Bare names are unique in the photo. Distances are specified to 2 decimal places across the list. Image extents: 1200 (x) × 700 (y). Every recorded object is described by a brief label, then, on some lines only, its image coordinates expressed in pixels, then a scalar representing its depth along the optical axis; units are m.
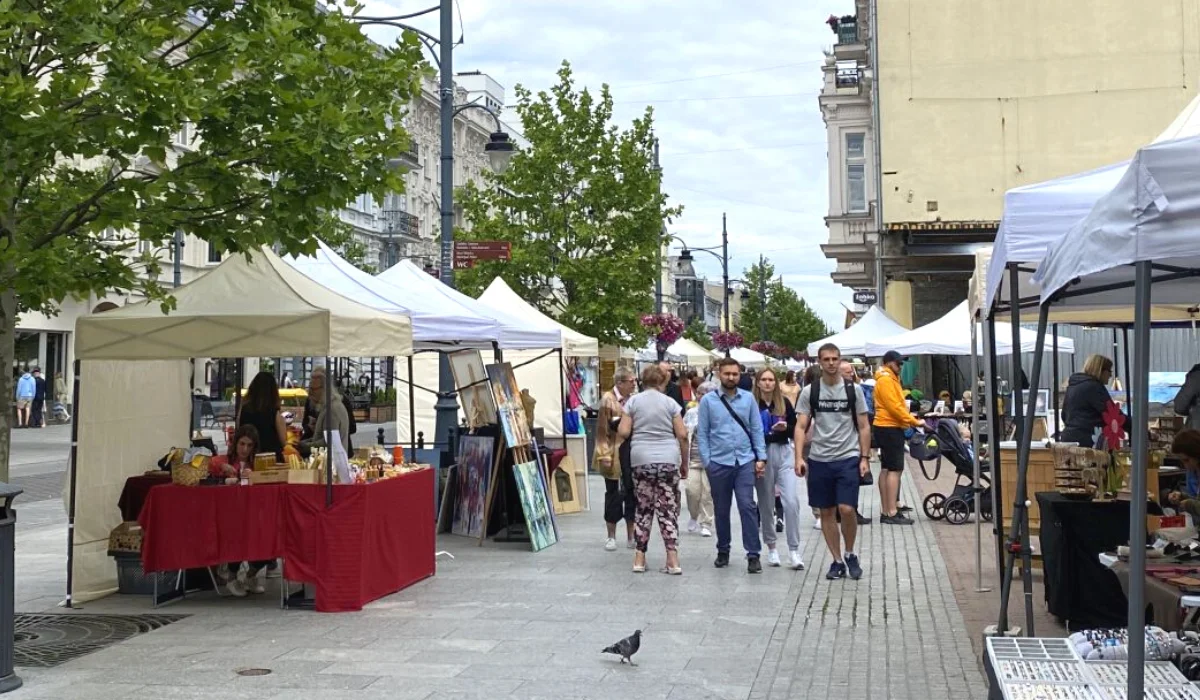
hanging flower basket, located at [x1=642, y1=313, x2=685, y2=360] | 34.41
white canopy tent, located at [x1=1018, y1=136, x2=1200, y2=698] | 3.89
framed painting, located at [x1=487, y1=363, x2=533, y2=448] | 12.92
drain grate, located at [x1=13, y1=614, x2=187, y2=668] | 8.02
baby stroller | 14.93
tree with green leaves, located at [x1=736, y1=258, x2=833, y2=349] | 89.81
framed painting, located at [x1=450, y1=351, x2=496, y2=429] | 14.35
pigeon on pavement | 7.44
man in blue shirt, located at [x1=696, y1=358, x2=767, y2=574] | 11.21
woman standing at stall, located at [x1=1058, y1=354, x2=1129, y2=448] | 10.41
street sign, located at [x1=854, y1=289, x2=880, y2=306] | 37.28
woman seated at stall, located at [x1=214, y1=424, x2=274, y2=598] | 10.11
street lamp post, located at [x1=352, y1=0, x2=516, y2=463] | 16.88
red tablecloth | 9.48
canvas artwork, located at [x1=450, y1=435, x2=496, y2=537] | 13.77
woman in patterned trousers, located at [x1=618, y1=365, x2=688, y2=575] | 11.20
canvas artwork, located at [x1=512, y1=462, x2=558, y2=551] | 12.87
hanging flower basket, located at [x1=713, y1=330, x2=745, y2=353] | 46.78
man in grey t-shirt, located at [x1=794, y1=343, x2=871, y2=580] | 10.65
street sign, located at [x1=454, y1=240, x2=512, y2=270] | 17.47
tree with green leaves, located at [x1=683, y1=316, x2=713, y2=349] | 90.88
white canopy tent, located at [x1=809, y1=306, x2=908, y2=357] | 24.22
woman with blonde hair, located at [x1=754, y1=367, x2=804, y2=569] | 11.62
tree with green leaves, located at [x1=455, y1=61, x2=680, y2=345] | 29.75
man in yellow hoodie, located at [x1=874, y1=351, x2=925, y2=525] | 14.46
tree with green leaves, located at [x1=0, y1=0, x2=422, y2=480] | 7.45
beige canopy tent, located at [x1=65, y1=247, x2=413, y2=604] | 9.42
